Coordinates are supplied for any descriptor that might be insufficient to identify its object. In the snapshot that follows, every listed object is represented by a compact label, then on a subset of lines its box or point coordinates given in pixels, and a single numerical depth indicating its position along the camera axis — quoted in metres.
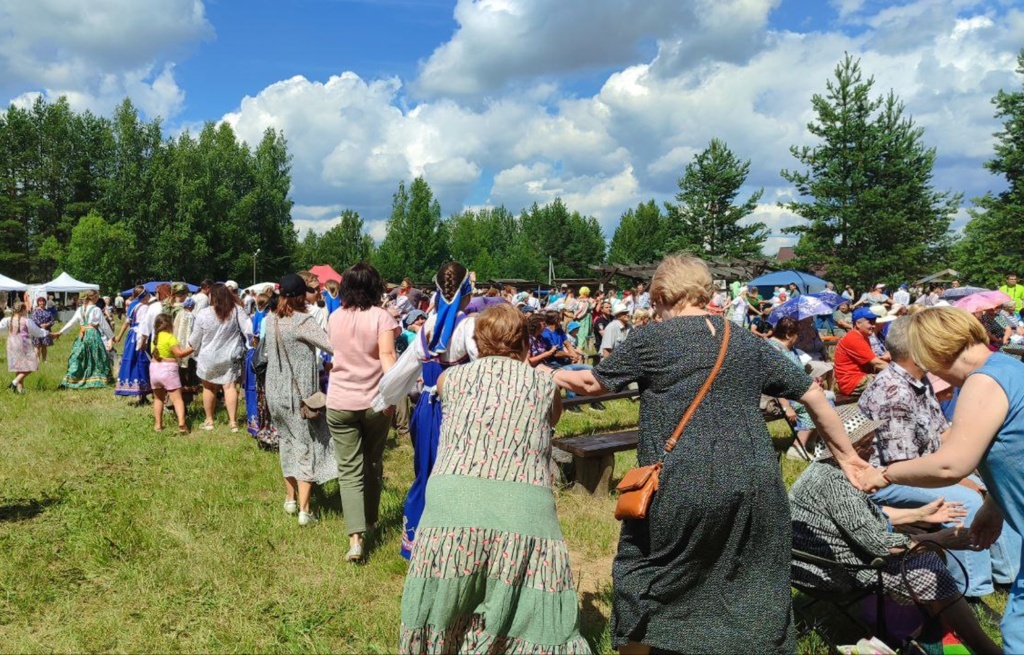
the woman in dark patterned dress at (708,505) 2.43
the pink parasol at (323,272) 18.67
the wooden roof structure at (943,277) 30.29
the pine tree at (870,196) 29.98
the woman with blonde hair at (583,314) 16.00
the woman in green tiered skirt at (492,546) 2.34
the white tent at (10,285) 29.17
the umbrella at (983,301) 6.93
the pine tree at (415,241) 65.12
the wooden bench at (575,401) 7.46
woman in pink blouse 4.32
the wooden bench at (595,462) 5.65
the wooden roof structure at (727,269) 26.64
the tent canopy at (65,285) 35.26
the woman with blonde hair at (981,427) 2.37
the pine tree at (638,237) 71.16
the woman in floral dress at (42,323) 12.22
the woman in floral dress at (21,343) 10.78
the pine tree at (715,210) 44.16
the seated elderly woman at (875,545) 3.11
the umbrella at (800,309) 7.13
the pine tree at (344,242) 84.12
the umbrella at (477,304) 5.03
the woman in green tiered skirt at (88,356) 11.70
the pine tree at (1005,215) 26.80
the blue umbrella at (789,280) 23.39
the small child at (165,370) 8.23
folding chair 3.17
